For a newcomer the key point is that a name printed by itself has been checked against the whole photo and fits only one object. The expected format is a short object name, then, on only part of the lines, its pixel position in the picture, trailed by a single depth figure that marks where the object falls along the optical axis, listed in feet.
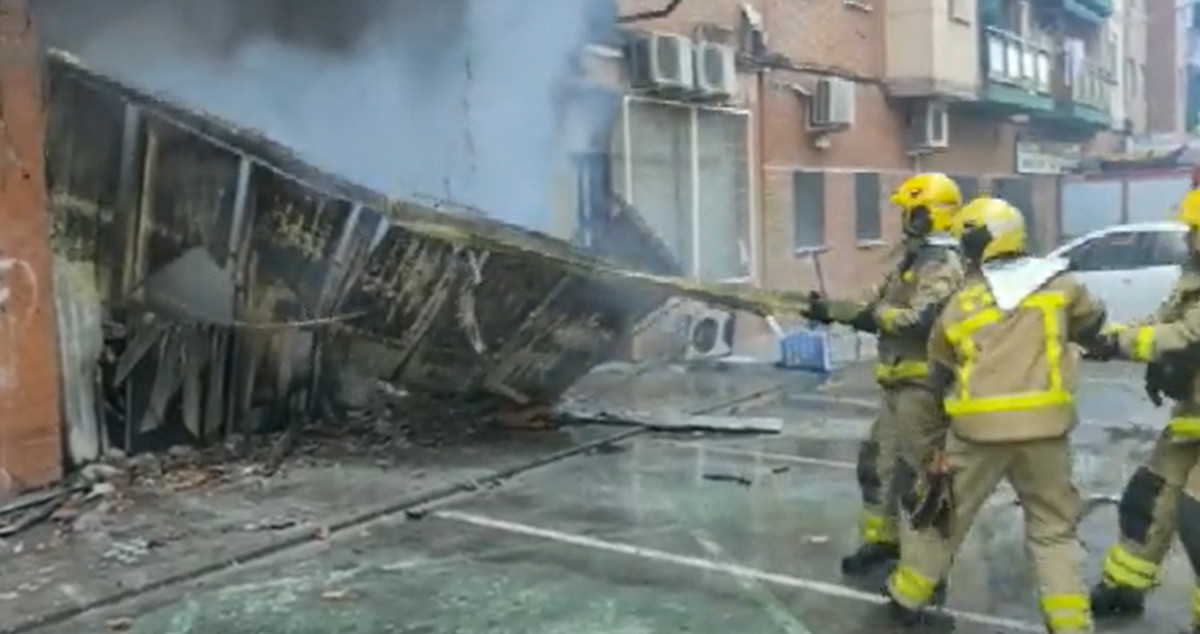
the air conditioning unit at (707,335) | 44.34
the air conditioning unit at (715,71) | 46.96
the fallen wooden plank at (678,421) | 29.63
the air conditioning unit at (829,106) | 54.65
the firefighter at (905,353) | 16.84
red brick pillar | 21.02
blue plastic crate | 40.22
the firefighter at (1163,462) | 14.37
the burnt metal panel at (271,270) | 23.18
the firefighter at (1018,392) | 14.07
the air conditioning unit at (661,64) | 44.14
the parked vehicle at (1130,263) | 45.32
